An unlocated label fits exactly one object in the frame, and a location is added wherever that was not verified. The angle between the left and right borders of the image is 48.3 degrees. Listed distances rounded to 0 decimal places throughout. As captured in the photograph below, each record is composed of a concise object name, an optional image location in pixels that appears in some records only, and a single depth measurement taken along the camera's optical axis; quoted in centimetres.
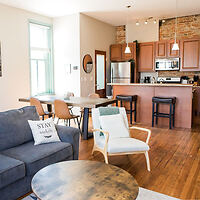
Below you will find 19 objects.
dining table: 427
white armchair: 302
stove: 739
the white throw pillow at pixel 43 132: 291
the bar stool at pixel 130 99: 587
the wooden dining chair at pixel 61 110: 446
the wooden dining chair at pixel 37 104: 482
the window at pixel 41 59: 665
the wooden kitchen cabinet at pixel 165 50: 732
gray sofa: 224
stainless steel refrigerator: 776
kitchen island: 548
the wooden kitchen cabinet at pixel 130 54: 787
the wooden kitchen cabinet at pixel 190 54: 696
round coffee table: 166
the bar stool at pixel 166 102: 534
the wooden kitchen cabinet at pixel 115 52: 819
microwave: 731
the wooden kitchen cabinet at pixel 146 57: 771
